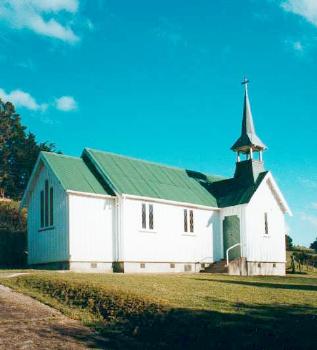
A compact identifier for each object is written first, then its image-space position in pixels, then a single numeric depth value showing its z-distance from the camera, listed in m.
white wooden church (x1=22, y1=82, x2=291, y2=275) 25.31
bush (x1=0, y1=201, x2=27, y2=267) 30.11
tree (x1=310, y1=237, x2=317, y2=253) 63.64
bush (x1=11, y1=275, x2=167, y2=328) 11.27
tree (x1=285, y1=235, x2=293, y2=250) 53.36
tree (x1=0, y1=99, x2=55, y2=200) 62.97
